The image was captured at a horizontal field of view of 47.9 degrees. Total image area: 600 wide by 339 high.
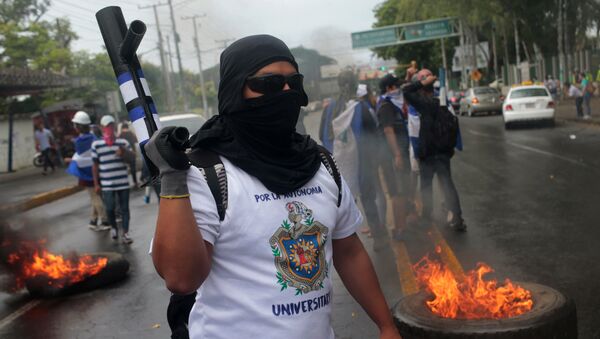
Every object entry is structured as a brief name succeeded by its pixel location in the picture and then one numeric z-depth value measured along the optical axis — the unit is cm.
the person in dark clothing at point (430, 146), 731
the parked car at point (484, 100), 3186
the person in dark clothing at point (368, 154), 717
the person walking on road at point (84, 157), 990
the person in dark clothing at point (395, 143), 738
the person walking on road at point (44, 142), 2391
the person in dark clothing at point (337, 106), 735
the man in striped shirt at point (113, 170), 892
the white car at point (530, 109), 2220
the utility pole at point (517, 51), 3747
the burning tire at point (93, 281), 659
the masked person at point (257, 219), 188
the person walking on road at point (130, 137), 1549
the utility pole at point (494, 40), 4498
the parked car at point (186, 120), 1418
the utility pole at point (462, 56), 4842
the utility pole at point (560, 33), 2966
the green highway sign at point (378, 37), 5262
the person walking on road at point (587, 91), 2258
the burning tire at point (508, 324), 322
